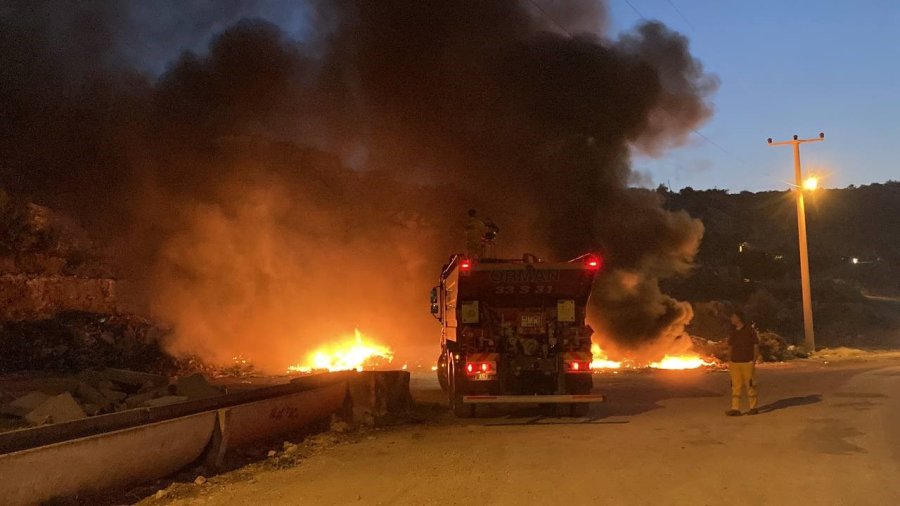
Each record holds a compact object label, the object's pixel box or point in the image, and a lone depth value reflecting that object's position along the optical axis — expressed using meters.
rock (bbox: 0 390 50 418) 9.70
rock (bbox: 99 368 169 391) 12.48
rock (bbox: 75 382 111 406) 10.90
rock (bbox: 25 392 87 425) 8.84
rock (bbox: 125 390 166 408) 10.67
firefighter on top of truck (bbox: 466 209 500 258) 14.24
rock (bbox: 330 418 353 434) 9.75
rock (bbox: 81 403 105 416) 10.24
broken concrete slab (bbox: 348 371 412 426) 11.04
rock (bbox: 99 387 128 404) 11.09
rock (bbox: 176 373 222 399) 10.81
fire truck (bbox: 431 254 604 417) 11.07
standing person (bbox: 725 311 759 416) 10.69
